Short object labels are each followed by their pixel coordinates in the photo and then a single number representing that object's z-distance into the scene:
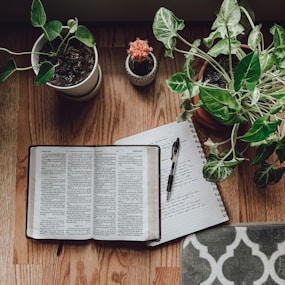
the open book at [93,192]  1.24
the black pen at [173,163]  1.24
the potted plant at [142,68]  1.20
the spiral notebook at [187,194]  1.24
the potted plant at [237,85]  0.93
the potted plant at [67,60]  1.14
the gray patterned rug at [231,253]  1.24
